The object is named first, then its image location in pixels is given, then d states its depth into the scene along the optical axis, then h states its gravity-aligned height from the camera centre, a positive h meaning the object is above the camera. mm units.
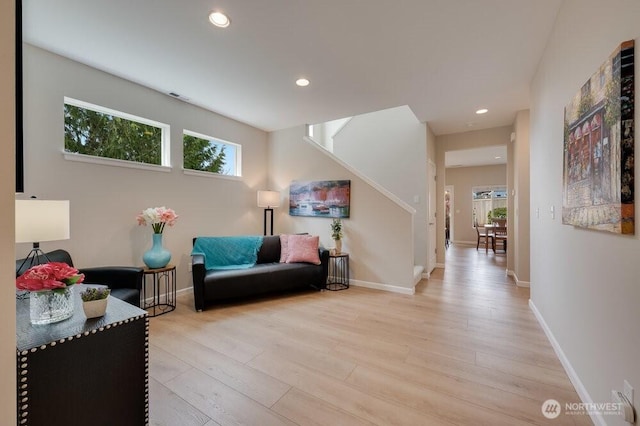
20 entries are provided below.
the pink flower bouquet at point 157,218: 2961 -55
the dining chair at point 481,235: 7260 -684
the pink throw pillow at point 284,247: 3930 -534
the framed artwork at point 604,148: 1146 +324
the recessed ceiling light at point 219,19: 2029 +1531
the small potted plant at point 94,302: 1184 -402
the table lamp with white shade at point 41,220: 1600 -44
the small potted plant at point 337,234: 4039 -332
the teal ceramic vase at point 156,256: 2943 -482
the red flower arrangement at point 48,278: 1050 -266
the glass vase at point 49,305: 1103 -395
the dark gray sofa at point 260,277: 3072 -825
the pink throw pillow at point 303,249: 3797 -535
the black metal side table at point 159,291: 3020 -985
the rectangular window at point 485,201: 8750 +362
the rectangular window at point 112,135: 2744 +913
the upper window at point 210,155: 3826 +915
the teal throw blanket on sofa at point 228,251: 3584 -533
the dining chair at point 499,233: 6840 -562
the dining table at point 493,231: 6851 -537
